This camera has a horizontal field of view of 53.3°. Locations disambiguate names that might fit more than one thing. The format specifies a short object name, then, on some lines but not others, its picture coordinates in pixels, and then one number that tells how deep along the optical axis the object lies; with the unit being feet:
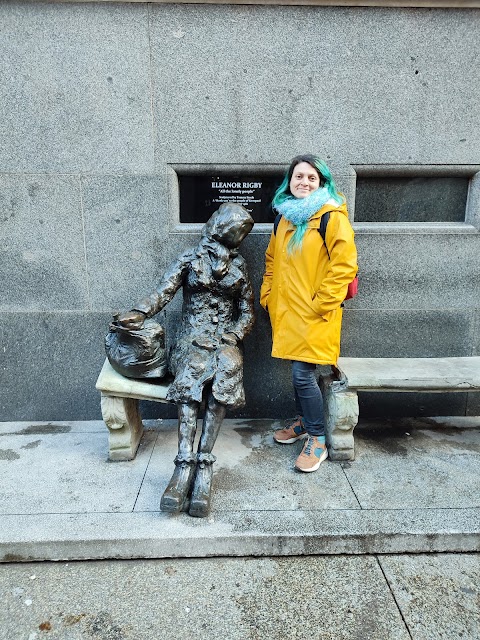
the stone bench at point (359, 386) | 11.27
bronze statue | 9.80
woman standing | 10.32
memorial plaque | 12.83
